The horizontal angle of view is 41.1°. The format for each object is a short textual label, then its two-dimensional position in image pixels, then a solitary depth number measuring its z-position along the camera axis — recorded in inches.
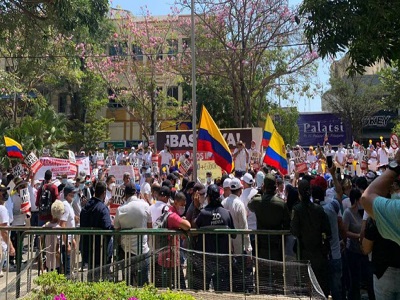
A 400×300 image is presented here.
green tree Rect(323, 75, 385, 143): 1925.4
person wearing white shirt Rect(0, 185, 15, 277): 347.1
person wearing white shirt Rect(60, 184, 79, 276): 300.4
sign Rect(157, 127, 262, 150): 813.2
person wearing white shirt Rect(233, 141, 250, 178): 640.4
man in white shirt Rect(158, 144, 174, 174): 773.4
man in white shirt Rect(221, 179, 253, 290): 258.6
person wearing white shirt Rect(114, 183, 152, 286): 277.9
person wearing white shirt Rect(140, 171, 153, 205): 488.9
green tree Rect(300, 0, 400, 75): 321.1
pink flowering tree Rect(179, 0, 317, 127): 1018.7
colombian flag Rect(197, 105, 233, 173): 466.3
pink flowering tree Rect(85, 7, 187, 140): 1337.4
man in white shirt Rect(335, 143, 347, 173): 823.7
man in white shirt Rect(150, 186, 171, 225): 309.6
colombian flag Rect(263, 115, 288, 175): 504.1
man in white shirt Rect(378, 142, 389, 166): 730.8
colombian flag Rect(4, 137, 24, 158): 581.7
